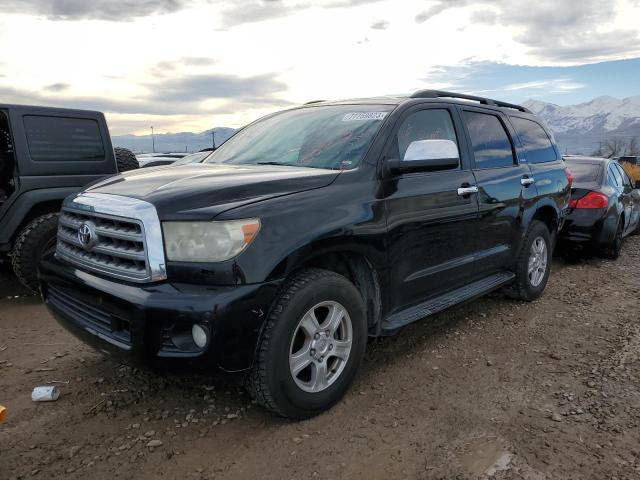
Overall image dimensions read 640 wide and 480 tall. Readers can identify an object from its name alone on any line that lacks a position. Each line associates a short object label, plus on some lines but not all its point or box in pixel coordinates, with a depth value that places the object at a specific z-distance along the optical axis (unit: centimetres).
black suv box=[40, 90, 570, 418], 245
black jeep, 493
